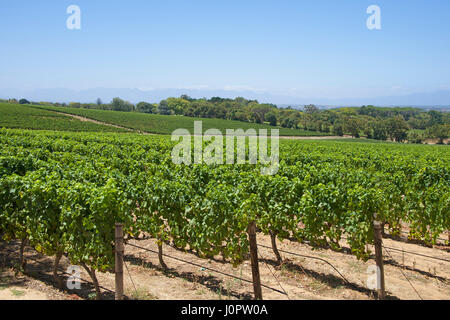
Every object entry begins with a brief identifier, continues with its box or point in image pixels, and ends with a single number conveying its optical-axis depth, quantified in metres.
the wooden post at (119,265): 5.50
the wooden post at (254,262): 5.83
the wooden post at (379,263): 6.18
